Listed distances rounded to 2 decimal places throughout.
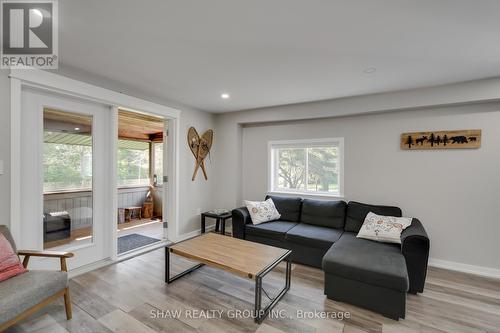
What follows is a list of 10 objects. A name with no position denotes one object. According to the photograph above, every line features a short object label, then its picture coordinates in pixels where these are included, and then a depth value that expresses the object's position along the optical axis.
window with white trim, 3.96
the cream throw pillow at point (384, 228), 2.81
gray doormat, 3.78
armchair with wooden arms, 1.60
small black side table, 4.06
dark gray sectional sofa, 2.15
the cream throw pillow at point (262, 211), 3.76
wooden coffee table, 2.10
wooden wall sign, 3.01
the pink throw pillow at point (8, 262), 1.84
